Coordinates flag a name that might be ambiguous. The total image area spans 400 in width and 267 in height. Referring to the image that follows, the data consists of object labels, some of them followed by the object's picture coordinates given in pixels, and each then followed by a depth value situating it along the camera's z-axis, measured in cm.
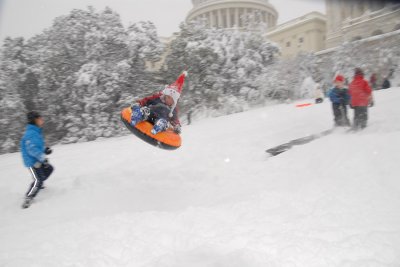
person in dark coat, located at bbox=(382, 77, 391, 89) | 1966
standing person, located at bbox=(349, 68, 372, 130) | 842
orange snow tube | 588
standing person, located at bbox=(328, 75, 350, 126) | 923
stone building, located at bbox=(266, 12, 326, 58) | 5181
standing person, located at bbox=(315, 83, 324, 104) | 1741
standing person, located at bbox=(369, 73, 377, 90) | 2053
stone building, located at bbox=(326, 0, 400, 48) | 2702
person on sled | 605
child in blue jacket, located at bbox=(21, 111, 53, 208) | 587
